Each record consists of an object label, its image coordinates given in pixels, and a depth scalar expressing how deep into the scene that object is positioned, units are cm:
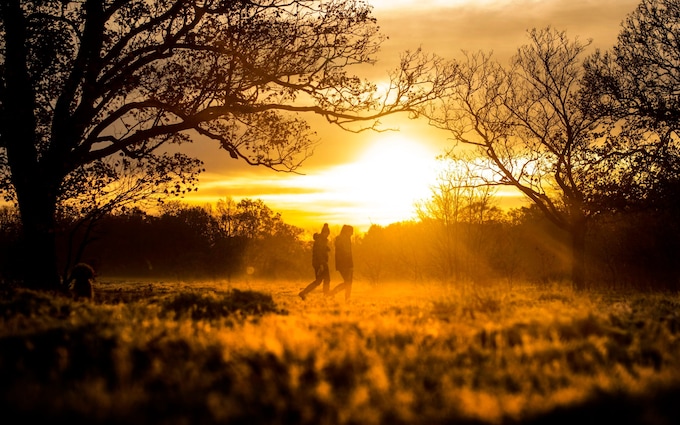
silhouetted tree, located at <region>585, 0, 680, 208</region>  2112
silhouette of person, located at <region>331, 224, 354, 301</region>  1633
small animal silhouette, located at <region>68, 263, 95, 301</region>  1309
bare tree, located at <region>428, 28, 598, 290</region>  2466
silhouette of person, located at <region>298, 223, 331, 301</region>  1741
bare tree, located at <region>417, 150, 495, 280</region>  2480
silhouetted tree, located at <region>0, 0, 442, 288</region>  1358
